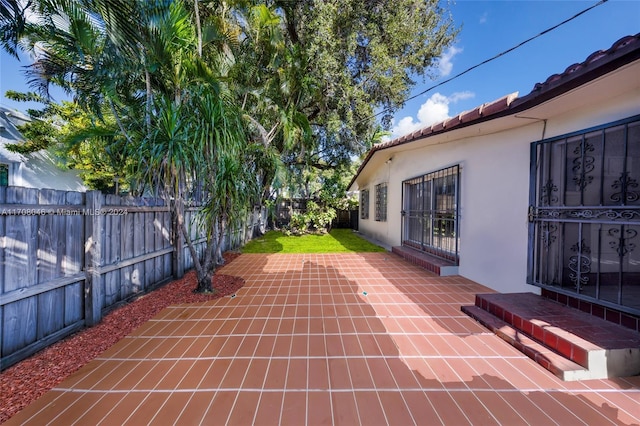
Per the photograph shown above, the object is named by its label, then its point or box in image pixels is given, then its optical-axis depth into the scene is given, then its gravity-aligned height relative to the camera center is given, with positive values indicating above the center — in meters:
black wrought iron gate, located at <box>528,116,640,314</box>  2.83 +0.06
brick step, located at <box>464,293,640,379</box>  2.33 -1.19
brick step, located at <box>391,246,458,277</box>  5.52 -1.14
